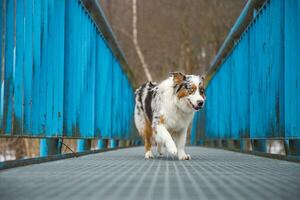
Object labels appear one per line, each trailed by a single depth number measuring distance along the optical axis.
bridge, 2.73
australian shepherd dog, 5.70
